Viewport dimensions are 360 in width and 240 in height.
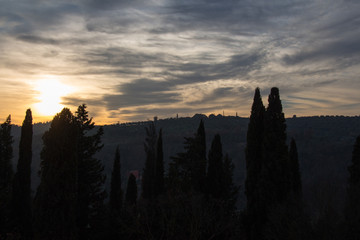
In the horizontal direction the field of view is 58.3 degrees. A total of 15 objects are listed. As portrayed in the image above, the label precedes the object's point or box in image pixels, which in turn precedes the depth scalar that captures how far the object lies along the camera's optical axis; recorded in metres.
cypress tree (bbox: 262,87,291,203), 29.69
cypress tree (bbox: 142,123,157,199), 51.06
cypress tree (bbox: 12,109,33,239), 28.03
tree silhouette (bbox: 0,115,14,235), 37.09
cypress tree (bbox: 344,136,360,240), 24.44
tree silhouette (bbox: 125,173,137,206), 50.12
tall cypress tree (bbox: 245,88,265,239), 29.70
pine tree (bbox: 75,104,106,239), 28.48
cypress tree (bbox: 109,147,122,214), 43.22
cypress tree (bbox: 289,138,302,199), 38.64
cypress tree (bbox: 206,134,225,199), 37.31
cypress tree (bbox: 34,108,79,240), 22.44
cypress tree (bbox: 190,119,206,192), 35.44
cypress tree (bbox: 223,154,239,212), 43.44
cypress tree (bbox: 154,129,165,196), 42.97
